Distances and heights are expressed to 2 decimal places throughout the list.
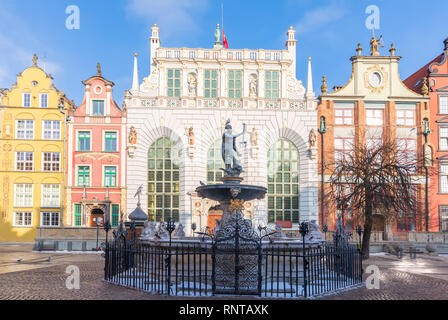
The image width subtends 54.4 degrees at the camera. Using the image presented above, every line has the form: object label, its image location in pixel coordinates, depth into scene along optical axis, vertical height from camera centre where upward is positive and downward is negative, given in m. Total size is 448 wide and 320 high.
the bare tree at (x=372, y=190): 25.39 -0.27
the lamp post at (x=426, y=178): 36.97 +0.61
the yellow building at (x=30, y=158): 37.72 +2.57
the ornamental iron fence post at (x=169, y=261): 12.21 -2.10
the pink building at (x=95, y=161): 37.12 +2.22
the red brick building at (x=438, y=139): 37.94 +4.06
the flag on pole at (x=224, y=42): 40.72 +13.47
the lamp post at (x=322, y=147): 37.71 +3.39
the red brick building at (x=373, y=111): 38.12 +6.54
